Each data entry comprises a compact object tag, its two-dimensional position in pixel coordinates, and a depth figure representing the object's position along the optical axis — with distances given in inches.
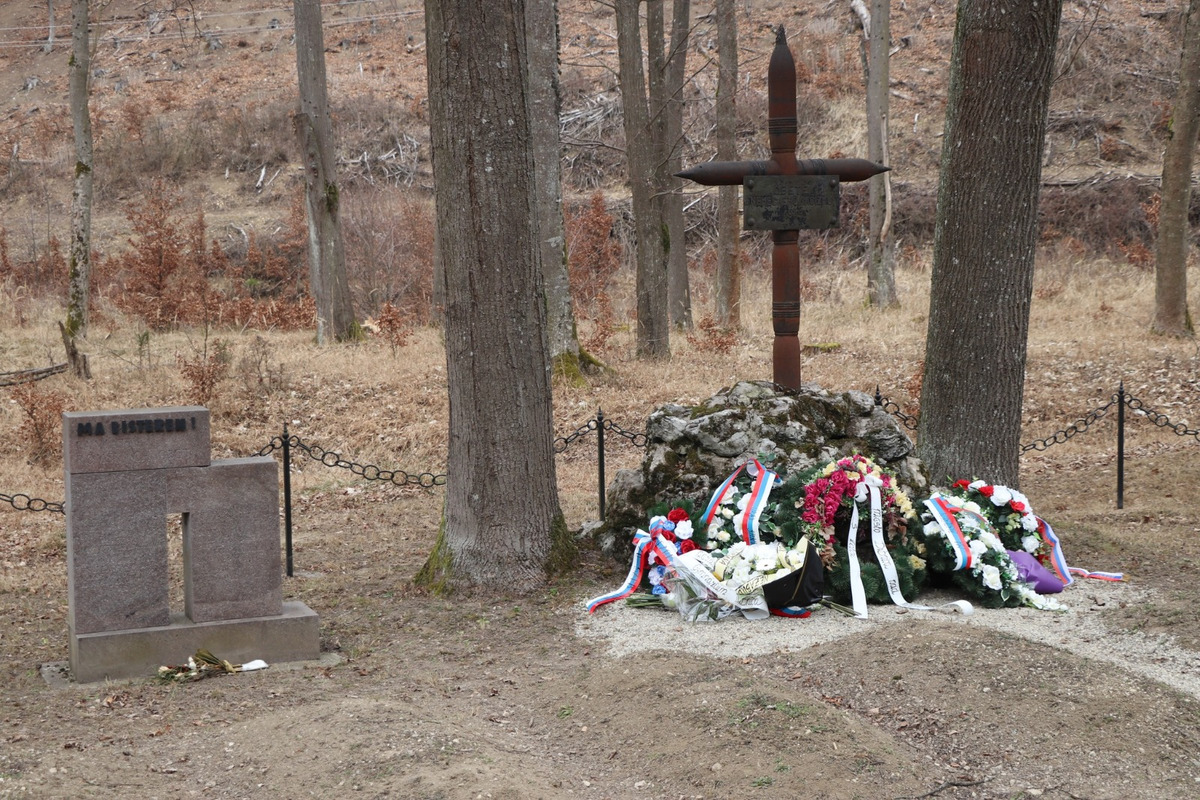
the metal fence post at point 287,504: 344.5
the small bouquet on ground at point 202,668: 236.2
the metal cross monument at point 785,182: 303.1
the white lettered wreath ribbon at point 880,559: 274.4
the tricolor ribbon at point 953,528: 276.7
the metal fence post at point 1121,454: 405.7
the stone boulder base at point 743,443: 307.1
